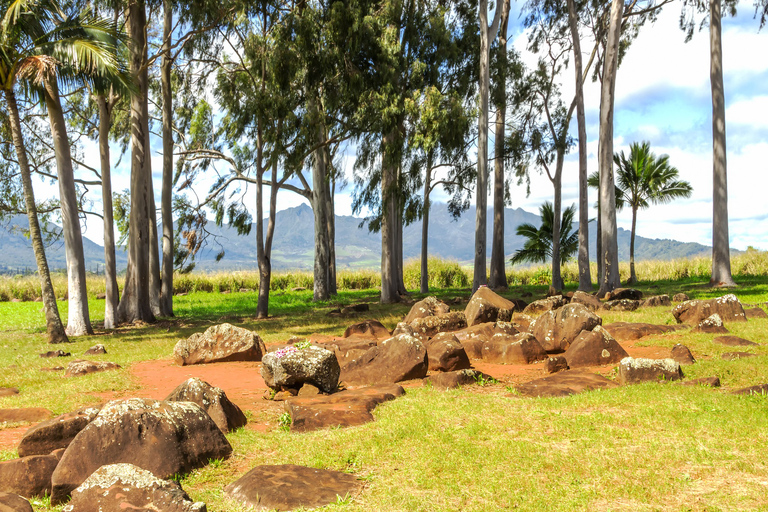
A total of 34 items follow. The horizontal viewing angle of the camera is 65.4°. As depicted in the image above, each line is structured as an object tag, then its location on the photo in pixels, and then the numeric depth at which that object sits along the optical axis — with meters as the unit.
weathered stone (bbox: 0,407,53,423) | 6.69
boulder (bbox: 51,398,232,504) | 4.59
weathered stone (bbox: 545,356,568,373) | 8.73
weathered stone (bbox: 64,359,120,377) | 9.70
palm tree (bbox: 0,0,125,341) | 13.25
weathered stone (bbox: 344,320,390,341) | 12.61
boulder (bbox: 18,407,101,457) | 5.17
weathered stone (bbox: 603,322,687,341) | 10.62
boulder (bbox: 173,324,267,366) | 10.72
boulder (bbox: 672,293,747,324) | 11.47
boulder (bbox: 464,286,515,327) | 12.88
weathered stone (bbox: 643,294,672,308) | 14.82
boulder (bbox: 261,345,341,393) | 7.80
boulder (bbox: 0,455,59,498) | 4.53
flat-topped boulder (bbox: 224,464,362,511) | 4.16
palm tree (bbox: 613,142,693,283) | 27.88
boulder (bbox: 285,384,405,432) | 6.18
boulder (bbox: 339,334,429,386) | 8.55
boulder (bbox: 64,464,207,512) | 3.63
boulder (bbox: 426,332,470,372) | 9.12
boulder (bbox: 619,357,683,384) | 7.34
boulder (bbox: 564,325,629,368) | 8.85
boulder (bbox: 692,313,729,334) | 10.41
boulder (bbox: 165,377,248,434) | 6.14
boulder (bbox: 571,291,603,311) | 14.77
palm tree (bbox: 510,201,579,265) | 30.14
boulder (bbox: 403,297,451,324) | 13.82
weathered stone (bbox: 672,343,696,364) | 8.24
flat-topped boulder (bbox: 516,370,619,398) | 7.17
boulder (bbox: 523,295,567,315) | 14.21
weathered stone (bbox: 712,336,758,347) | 9.14
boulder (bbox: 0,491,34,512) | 3.61
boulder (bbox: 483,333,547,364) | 9.74
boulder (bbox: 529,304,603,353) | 10.19
